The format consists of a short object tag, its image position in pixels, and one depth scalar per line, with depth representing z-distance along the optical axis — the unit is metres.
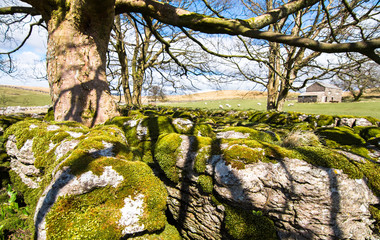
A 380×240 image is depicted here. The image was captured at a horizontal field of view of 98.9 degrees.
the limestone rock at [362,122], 4.26
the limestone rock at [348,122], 4.31
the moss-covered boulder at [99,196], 1.32
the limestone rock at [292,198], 1.62
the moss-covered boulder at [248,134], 2.76
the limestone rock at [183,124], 3.28
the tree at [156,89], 12.26
